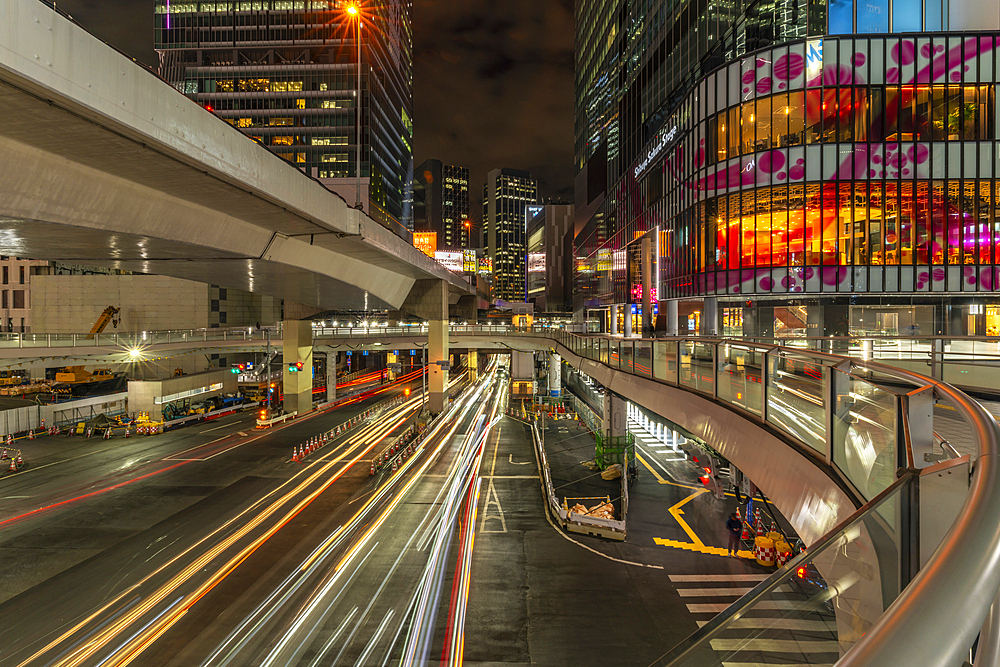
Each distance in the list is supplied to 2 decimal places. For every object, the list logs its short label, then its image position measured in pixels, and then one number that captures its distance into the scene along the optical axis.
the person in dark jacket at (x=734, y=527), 17.86
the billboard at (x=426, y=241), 87.88
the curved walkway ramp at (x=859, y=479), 1.00
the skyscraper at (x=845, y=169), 29.19
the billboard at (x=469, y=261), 135.62
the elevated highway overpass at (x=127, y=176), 7.56
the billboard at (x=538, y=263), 148.88
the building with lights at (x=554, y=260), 165.38
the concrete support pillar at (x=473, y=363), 81.80
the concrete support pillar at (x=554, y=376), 51.85
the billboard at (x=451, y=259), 112.69
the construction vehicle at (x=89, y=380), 47.88
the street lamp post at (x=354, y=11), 21.06
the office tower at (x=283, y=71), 89.62
